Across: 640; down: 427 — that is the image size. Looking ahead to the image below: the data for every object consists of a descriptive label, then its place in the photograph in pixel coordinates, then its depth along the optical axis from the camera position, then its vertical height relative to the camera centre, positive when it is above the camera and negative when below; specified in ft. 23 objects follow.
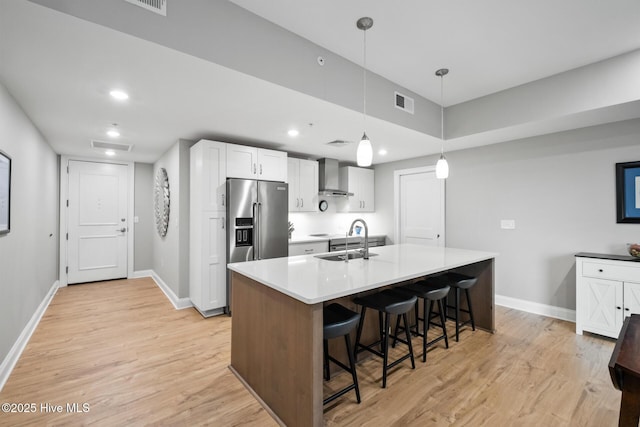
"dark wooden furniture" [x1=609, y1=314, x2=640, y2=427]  3.41 -2.02
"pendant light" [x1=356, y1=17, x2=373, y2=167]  6.93 +1.79
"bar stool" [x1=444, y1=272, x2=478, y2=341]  9.27 -2.24
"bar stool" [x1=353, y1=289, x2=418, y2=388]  6.77 -2.19
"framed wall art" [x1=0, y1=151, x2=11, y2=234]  7.04 +0.58
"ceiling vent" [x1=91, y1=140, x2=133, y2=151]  13.06 +3.30
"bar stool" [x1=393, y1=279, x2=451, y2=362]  7.94 -2.22
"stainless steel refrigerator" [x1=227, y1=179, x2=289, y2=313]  11.65 -0.20
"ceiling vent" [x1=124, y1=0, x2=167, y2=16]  5.29 +3.96
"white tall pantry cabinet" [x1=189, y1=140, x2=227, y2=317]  11.43 -0.44
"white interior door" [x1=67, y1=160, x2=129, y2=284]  16.24 -0.34
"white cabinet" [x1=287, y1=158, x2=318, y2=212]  15.19 +1.68
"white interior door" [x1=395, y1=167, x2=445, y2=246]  15.43 +0.46
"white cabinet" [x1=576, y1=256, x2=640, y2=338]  9.14 -2.62
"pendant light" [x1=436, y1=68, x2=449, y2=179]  9.31 +1.67
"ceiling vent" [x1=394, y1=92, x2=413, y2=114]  10.41 +4.18
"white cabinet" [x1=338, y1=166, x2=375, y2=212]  17.66 +1.74
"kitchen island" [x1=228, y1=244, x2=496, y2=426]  5.18 -2.07
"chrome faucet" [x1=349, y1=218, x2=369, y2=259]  8.80 -1.10
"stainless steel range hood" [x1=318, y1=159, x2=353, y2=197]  16.43 +2.16
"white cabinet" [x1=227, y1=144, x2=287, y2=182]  12.12 +2.32
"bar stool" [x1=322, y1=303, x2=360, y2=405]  5.74 -2.25
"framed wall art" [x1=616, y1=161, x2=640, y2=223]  9.84 +0.80
